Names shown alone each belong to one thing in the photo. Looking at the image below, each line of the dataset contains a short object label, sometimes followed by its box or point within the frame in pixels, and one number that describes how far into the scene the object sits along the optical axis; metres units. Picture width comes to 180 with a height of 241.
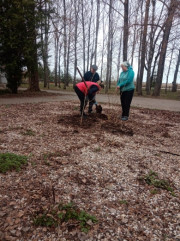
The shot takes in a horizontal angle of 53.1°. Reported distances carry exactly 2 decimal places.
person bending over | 5.12
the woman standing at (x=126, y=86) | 5.42
